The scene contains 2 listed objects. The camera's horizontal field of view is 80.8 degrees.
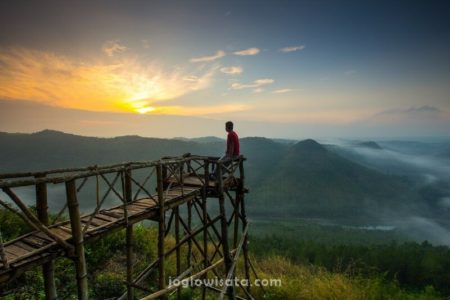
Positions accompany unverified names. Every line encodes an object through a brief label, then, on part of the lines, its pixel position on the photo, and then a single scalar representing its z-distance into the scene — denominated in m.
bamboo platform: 4.30
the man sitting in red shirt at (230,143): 9.84
